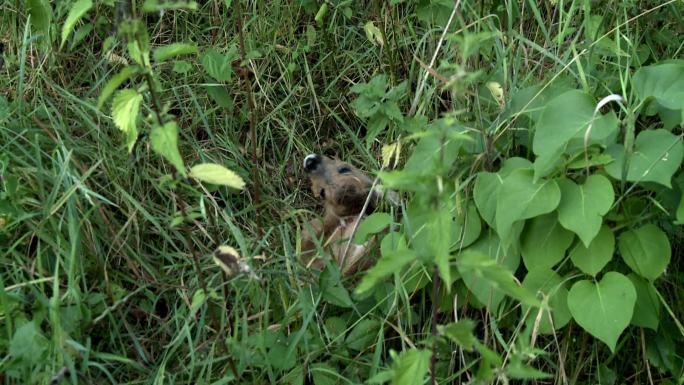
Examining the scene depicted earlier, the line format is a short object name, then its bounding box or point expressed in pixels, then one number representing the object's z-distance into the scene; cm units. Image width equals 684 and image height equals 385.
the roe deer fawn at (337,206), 307
